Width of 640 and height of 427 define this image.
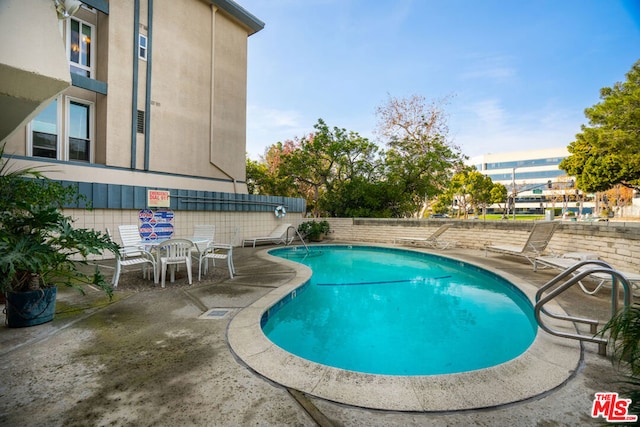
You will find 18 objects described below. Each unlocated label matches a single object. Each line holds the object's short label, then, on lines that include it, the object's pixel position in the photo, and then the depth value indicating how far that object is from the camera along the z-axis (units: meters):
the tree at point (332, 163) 14.71
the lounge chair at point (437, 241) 10.10
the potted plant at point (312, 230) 12.79
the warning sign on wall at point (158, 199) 8.54
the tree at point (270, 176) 18.92
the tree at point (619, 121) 9.50
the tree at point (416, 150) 14.47
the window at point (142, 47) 9.16
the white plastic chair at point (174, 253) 4.76
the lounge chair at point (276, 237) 11.05
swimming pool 1.82
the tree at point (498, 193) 38.88
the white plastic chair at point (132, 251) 4.70
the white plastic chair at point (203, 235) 5.28
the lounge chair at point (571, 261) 4.08
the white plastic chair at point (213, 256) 5.44
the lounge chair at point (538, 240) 6.50
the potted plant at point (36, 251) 2.67
